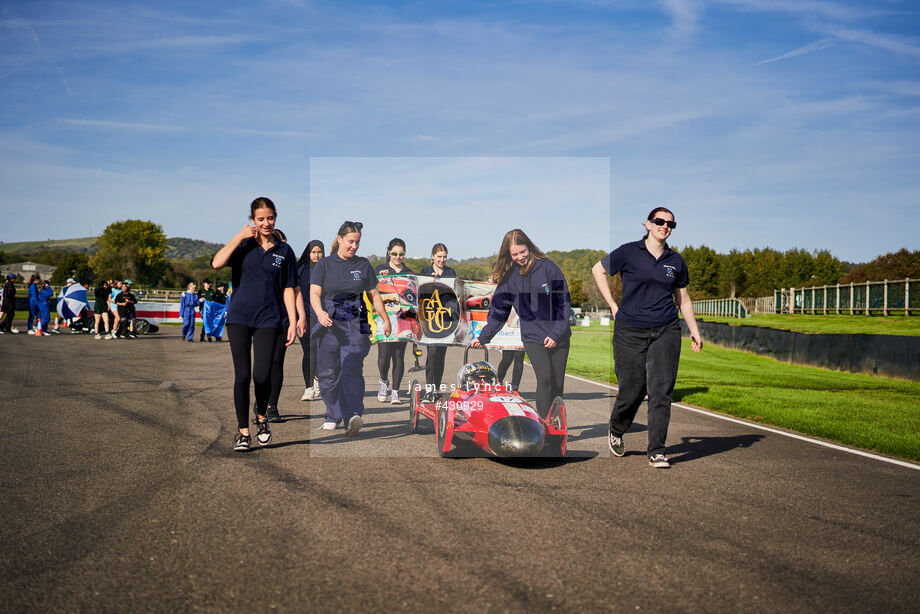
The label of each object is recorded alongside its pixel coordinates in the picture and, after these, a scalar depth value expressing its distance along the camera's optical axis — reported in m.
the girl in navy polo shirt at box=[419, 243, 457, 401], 9.89
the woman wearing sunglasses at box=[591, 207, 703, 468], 6.86
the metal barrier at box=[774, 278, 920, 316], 32.16
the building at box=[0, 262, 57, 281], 174.57
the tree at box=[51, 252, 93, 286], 137.54
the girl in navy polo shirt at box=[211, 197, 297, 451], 6.89
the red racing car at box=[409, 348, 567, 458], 6.38
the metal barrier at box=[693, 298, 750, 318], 84.06
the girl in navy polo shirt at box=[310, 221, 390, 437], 7.99
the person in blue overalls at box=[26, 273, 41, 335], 25.38
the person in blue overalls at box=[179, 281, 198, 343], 26.89
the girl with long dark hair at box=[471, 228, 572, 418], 7.67
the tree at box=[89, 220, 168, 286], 136.62
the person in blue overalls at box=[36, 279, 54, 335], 25.83
